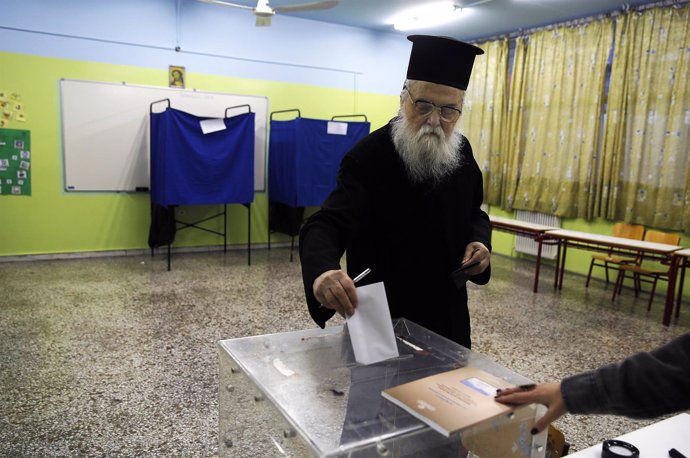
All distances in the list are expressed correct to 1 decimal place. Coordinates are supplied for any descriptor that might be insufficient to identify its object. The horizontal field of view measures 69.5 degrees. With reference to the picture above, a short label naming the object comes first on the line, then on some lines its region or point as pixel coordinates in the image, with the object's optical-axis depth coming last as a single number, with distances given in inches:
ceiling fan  156.9
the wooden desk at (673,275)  153.5
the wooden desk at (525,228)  190.5
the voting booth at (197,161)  193.5
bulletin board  198.5
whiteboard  207.8
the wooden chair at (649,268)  172.2
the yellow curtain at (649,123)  185.8
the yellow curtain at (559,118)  214.5
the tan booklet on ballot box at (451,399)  31.9
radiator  236.5
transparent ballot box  31.5
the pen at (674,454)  38.8
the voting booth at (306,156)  219.5
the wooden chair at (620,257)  190.1
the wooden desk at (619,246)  156.4
